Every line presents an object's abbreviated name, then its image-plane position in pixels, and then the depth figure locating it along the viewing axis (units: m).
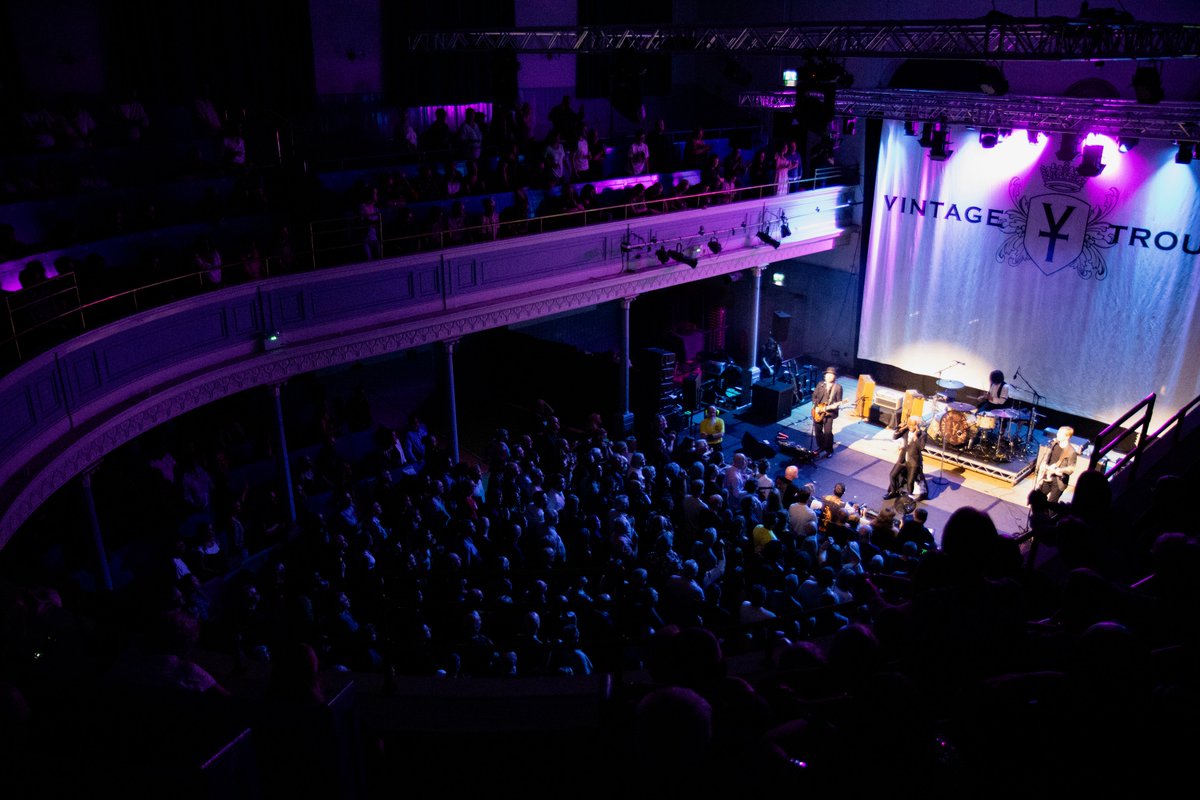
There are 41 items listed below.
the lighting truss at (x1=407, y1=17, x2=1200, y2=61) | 8.43
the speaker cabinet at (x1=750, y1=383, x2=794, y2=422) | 15.85
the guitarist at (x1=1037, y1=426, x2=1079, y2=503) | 11.81
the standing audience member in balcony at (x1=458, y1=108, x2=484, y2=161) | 13.57
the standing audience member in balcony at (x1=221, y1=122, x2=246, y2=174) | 11.10
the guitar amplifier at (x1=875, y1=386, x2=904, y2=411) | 15.58
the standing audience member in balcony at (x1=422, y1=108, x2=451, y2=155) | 13.48
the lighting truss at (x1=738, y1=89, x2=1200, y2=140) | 11.80
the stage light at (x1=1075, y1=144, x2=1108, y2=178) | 13.54
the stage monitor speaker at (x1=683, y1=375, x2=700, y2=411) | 15.55
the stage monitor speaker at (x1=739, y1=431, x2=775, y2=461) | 14.09
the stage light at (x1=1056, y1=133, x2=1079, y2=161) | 14.02
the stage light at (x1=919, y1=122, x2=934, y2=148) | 14.20
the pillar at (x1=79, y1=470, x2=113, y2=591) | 7.89
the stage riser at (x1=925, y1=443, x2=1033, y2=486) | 13.56
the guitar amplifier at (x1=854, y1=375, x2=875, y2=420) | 15.99
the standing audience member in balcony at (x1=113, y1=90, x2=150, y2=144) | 10.95
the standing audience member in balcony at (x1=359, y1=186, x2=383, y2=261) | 10.80
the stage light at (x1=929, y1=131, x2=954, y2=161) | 14.42
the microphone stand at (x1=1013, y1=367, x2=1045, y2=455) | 14.45
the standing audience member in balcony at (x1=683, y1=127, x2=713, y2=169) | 15.64
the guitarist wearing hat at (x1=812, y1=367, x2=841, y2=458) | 14.24
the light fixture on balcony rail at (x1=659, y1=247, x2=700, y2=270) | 14.20
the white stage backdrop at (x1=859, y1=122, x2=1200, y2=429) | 13.76
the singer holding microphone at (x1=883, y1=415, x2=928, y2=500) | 12.30
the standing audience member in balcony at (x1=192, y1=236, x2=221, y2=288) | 9.31
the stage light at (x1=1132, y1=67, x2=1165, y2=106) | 9.86
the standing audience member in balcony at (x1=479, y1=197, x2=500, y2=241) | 11.76
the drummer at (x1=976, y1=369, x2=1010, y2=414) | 15.08
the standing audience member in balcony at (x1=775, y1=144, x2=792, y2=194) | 15.88
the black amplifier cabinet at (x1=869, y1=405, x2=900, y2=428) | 15.52
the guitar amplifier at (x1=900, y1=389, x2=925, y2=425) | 14.52
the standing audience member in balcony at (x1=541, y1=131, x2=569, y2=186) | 13.23
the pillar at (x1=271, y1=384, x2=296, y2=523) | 10.26
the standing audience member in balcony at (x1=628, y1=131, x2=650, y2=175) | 14.52
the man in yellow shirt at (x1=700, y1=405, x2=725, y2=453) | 13.83
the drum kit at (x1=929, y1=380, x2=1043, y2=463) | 13.94
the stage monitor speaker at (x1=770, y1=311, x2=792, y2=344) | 18.72
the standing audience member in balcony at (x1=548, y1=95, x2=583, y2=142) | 14.05
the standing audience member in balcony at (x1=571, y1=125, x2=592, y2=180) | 13.80
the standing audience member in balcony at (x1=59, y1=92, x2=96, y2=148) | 10.43
